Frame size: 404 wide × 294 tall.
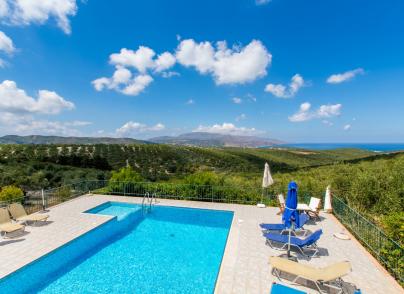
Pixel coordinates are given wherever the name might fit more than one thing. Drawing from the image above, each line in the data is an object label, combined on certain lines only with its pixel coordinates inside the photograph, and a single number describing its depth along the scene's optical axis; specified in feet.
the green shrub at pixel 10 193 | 41.22
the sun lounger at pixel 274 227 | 26.90
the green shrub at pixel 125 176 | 49.78
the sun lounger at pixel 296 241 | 22.34
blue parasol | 22.40
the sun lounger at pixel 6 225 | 26.94
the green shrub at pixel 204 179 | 45.80
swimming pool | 19.92
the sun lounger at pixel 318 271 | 16.56
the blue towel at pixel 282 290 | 16.73
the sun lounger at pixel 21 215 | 31.07
